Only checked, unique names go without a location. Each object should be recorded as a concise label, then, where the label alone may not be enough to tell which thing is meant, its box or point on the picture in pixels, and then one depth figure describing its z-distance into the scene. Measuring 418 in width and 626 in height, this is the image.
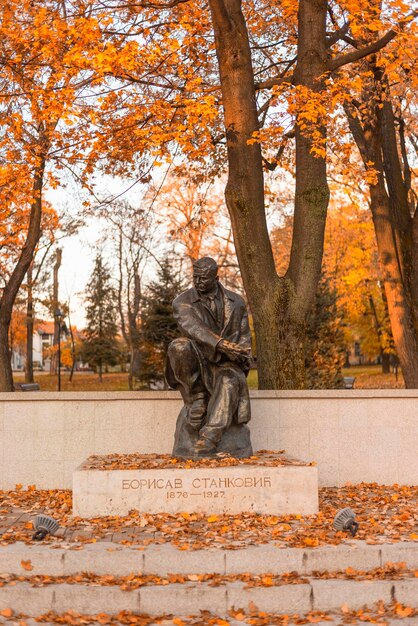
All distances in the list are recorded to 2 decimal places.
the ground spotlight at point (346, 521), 7.20
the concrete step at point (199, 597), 5.96
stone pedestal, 7.98
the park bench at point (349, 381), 17.34
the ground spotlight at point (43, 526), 7.09
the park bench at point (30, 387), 16.42
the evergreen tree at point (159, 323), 24.59
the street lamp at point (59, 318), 30.80
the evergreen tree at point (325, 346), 22.44
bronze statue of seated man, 8.59
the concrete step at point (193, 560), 6.50
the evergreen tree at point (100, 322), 37.62
